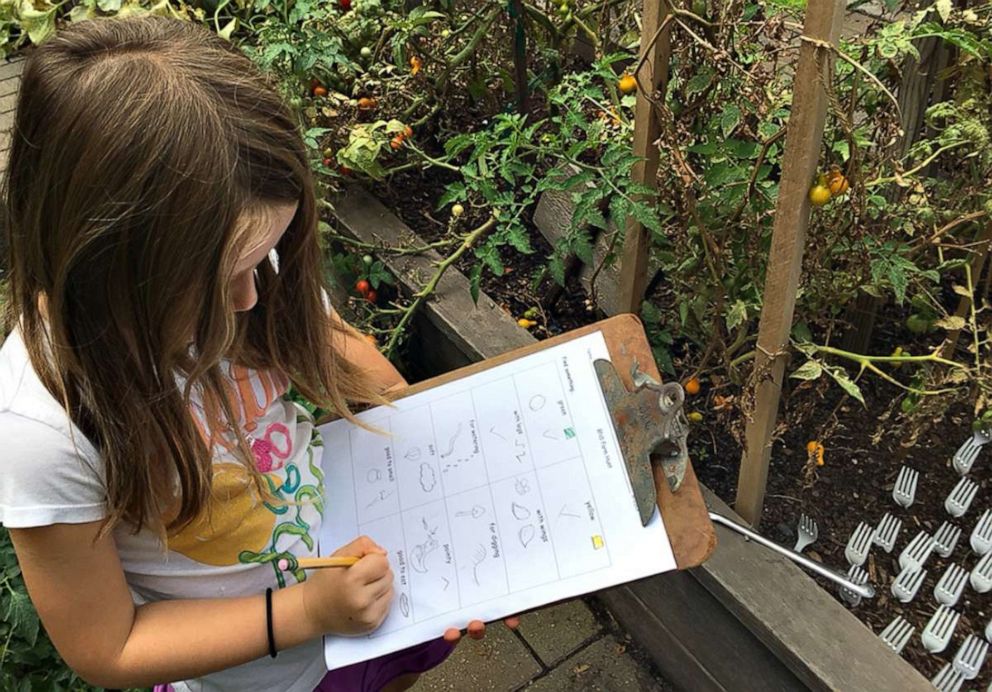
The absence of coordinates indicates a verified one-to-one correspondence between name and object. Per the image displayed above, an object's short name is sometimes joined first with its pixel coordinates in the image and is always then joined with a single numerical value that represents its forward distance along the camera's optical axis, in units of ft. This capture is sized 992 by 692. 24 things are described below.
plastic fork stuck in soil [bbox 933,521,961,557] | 5.48
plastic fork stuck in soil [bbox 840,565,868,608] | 5.27
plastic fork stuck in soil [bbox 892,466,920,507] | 5.72
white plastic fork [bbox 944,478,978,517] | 5.58
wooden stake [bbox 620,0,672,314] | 4.44
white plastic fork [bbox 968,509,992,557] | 5.29
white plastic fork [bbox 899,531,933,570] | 5.36
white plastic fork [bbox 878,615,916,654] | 5.04
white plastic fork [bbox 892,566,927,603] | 5.27
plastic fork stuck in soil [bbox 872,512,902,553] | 5.49
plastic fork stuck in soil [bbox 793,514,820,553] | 5.64
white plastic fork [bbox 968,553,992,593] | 5.18
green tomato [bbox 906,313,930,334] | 5.67
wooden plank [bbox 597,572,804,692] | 5.08
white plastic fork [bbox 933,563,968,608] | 5.22
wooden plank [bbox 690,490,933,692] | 4.50
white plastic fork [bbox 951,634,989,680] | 4.88
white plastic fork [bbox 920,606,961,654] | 5.03
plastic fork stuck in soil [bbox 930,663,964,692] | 4.89
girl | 2.63
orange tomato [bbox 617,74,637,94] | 5.15
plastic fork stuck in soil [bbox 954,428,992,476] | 5.61
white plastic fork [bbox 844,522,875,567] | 5.43
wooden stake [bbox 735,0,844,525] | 3.43
